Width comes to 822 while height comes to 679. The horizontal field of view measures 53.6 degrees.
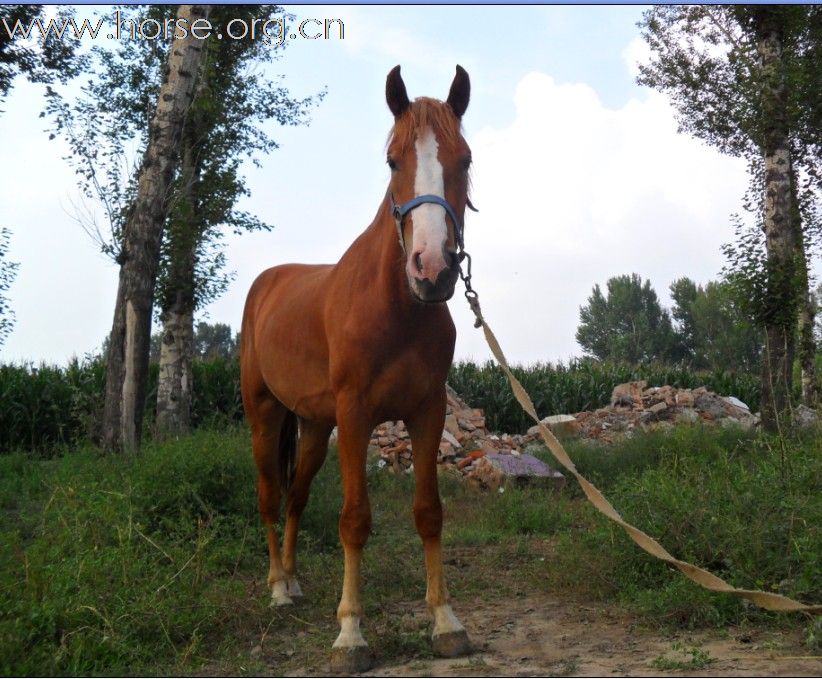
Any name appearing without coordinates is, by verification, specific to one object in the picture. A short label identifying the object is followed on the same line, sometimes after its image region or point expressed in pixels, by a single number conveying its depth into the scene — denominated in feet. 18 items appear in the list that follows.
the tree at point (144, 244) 32.60
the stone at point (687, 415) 48.78
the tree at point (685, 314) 219.61
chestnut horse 11.86
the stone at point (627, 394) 62.75
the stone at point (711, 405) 57.88
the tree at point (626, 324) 217.77
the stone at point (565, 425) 51.55
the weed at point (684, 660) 11.61
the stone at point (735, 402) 62.40
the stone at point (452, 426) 47.06
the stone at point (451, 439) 40.91
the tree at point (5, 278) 59.21
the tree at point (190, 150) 46.16
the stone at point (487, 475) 32.37
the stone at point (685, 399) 58.65
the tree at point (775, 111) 39.04
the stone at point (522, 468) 32.35
